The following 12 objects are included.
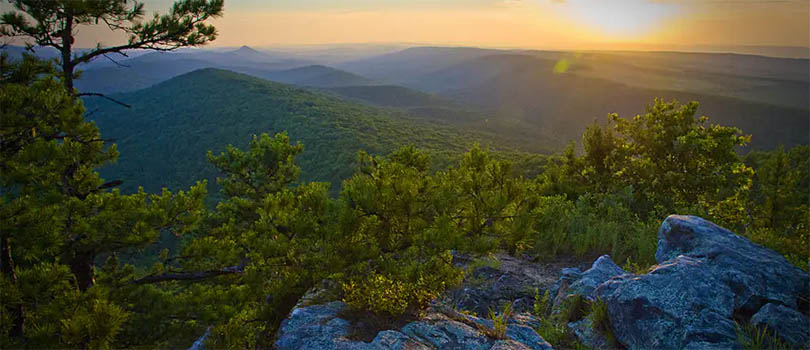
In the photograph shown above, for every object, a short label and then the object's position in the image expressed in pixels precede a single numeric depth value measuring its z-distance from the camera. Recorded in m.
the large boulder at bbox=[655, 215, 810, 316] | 4.17
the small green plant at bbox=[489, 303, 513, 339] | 3.76
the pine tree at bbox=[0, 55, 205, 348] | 4.18
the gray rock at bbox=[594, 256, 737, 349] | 3.64
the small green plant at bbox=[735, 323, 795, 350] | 3.41
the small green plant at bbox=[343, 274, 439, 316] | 3.67
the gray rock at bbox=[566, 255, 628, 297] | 4.99
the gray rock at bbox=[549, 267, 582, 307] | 5.22
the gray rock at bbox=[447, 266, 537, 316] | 5.51
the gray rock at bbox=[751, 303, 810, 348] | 3.58
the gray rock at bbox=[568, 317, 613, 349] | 4.04
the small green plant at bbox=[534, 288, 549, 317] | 5.12
